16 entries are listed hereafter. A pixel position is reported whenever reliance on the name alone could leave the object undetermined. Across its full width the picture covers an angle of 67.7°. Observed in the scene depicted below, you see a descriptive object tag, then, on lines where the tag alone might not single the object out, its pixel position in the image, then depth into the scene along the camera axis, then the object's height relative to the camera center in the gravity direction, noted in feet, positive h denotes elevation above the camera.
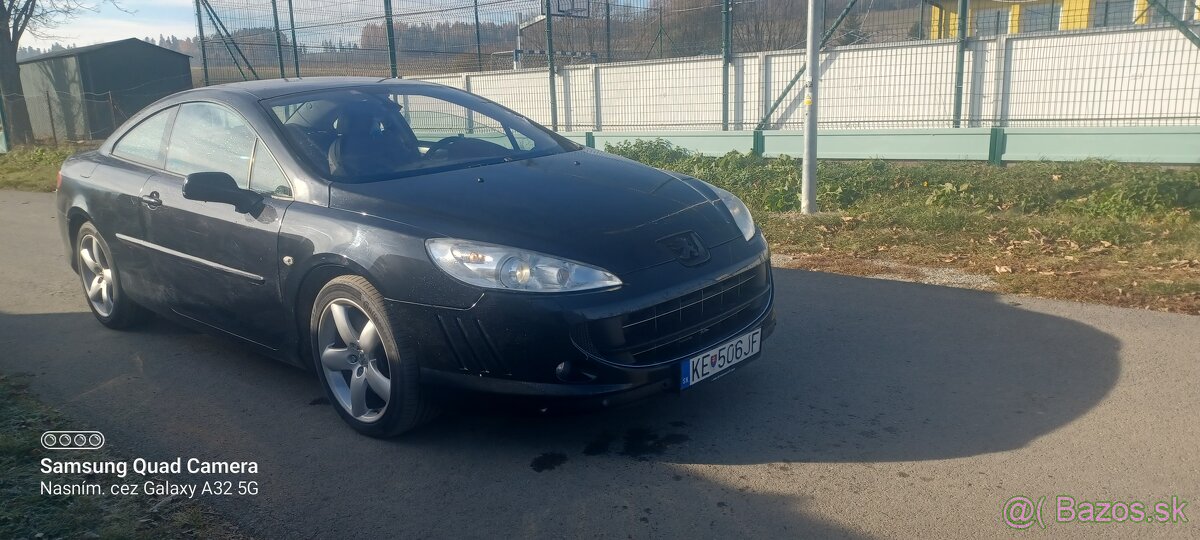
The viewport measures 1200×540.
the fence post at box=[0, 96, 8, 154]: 65.87 -3.61
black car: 11.29 -2.43
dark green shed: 70.49 -0.17
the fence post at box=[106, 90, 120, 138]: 68.59 -2.72
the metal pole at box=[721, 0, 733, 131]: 40.52 +0.27
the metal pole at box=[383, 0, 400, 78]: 50.49 +2.56
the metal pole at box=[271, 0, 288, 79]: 56.49 +2.74
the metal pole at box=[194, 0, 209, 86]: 60.70 +2.50
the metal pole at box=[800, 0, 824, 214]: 27.73 -1.45
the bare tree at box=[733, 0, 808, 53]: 41.47 +1.75
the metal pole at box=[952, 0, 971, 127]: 36.22 -0.12
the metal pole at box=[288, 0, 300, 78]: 56.13 +3.34
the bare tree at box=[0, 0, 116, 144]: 65.77 +0.94
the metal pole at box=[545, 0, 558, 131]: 45.60 +0.59
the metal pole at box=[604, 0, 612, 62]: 48.03 +2.32
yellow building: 34.12 +1.66
